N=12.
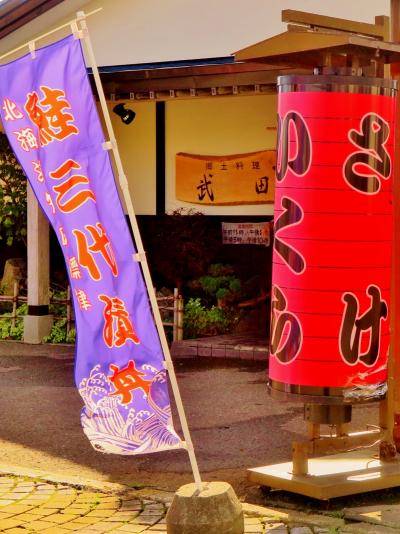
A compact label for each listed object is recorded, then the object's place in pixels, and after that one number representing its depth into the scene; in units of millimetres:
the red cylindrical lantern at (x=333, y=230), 6344
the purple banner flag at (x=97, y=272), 6086
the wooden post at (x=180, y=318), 14039
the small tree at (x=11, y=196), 16828
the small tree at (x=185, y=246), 16078
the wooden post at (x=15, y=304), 15367
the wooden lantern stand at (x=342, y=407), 6520
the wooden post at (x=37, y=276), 14812
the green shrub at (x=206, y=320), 14602
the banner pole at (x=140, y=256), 5961
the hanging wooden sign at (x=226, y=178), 15516
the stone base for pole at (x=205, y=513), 5816
